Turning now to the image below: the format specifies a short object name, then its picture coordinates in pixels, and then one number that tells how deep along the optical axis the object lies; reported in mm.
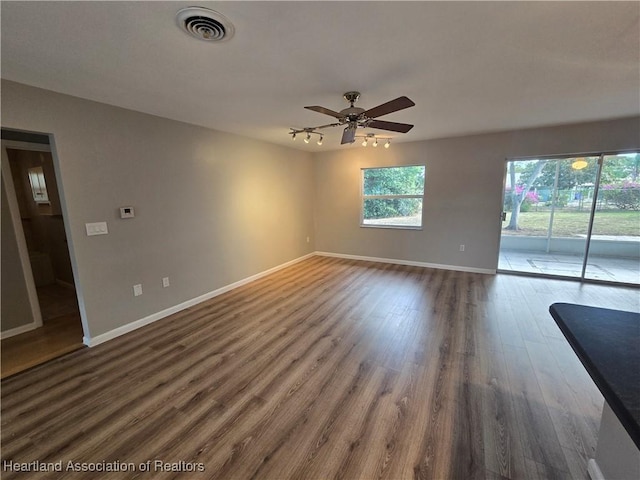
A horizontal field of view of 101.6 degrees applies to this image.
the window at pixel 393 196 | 5215
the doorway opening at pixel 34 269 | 2699
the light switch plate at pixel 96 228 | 2581
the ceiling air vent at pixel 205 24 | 1400
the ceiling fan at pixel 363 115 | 2148
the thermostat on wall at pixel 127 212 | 2820
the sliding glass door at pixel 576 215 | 3879
